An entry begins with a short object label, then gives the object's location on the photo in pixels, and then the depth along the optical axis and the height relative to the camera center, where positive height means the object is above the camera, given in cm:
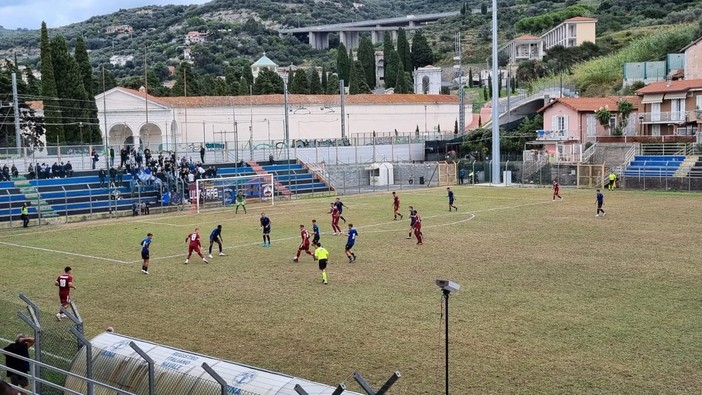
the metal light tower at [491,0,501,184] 5866 +194
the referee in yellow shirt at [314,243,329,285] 2286 -322
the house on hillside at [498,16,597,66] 12256 +1727
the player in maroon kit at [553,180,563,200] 4619 -288
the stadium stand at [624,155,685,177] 5366 -189
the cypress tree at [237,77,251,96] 9450 +754
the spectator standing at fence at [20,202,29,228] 4100 -316
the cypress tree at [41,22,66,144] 6247 +444
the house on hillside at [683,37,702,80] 7244 +726
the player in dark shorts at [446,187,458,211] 4125 -283
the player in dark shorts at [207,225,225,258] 2849 -318
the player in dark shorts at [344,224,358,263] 2650 -327
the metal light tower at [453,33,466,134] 7494 +319
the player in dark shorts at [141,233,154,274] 2541 -328
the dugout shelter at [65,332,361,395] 1060 -322
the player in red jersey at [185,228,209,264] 2730 -323
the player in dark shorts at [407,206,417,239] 3017 -276
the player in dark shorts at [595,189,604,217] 3678 -281
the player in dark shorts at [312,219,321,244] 2697 -303
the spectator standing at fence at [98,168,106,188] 4900 -139
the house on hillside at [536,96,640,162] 6469 +142
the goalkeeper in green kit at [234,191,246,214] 4538 -302
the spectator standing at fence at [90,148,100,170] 5225 -18
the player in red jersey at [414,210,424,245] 2998 -321
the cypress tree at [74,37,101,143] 6762 +591
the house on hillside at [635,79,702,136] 6285 +258
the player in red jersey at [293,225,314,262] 2719 -334
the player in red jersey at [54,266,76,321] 1942 -326
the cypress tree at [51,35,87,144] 6512 +540
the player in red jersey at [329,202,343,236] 3428 -318
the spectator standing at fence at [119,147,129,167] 5206 -23
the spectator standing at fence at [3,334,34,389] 1189 -306
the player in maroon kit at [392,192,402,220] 3878 -311
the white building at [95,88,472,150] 7069 +326
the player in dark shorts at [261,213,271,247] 3038 -317
